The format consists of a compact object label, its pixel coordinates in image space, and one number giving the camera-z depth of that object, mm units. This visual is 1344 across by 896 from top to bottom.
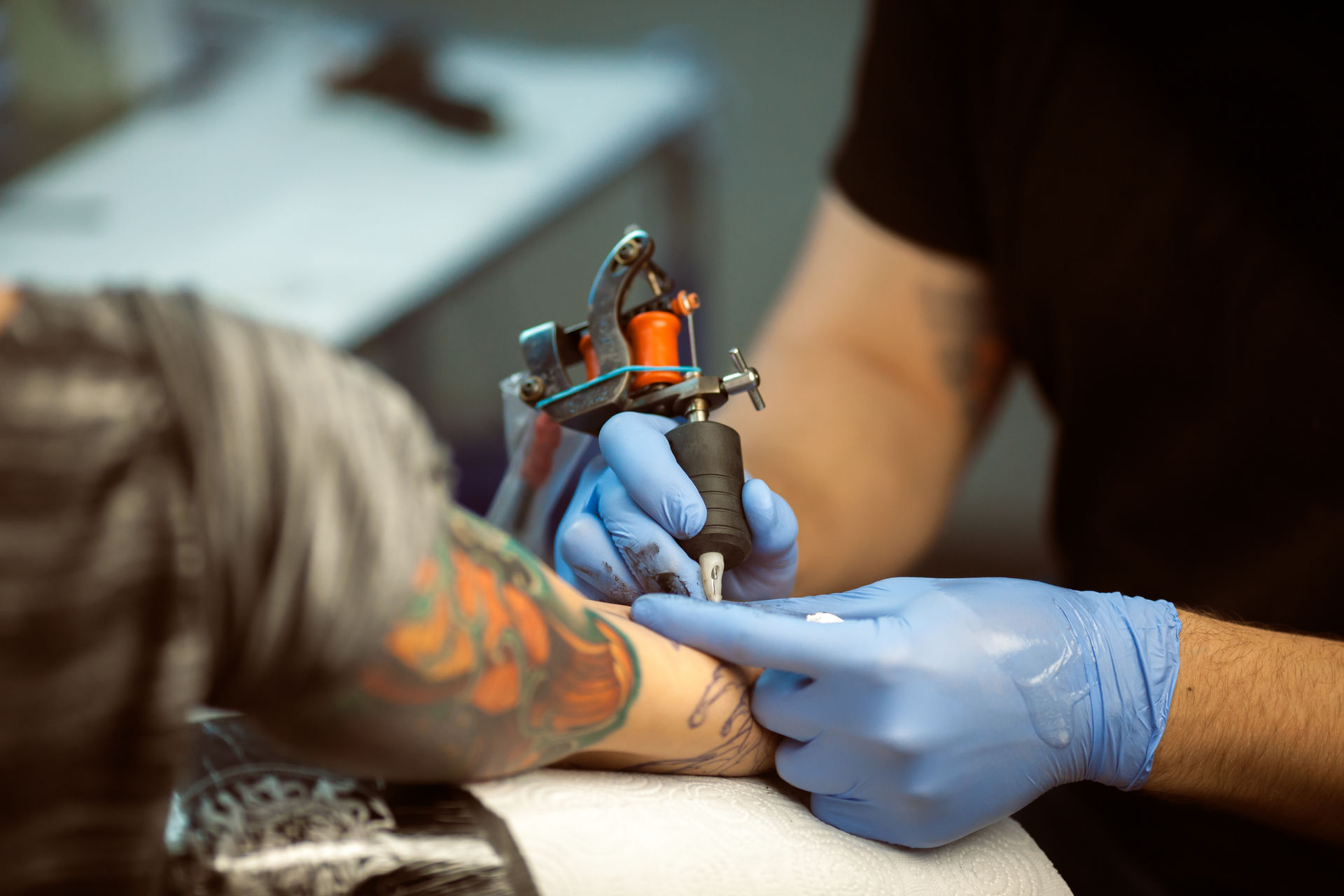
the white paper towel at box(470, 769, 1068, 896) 1023
